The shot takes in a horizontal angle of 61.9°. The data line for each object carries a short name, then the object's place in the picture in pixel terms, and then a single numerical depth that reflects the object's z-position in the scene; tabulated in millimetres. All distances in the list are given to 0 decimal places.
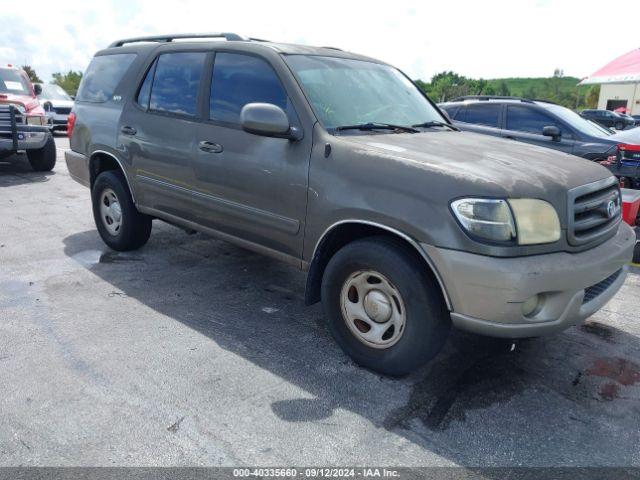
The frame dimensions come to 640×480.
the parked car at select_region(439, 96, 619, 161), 7648
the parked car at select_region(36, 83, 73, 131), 17391
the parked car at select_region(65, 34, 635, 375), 2688
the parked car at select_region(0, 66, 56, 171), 9477
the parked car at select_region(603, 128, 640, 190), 6398
